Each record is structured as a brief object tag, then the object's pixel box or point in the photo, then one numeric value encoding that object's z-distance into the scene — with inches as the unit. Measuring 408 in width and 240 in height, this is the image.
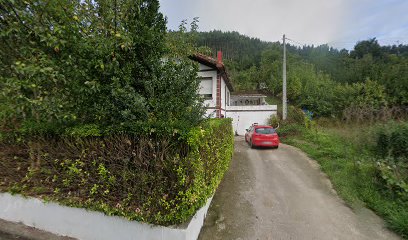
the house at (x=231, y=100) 497.9
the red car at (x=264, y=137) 410.0
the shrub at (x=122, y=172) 116.0
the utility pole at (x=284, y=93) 616.7
